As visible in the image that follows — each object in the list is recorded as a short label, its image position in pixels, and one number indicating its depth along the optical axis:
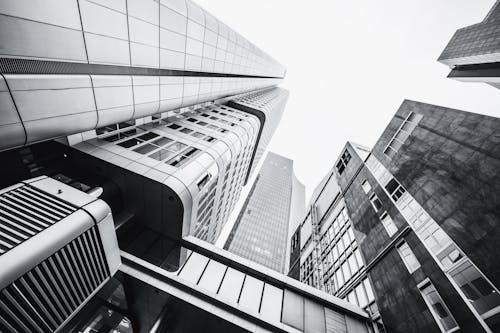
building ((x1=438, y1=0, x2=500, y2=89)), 33.34
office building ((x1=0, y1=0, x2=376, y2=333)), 5.54
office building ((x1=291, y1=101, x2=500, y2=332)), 7.56
